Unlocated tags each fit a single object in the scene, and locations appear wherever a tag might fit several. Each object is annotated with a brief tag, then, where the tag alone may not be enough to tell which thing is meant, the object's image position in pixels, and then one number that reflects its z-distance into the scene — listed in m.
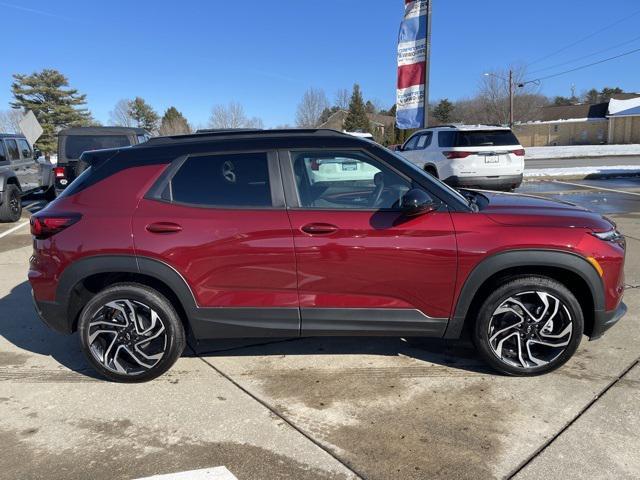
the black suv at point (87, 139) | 10.88
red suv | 3.19
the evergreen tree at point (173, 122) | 54.04
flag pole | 10.19
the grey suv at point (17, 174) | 10.25
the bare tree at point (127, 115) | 61.85
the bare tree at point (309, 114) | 46.75
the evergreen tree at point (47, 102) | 50.28
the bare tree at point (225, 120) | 44.72
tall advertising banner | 10.34
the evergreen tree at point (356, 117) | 53.22
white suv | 10.30
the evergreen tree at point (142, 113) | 65.25
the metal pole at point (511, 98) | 48.25
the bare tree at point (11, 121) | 53.74
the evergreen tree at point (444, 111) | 65.40
